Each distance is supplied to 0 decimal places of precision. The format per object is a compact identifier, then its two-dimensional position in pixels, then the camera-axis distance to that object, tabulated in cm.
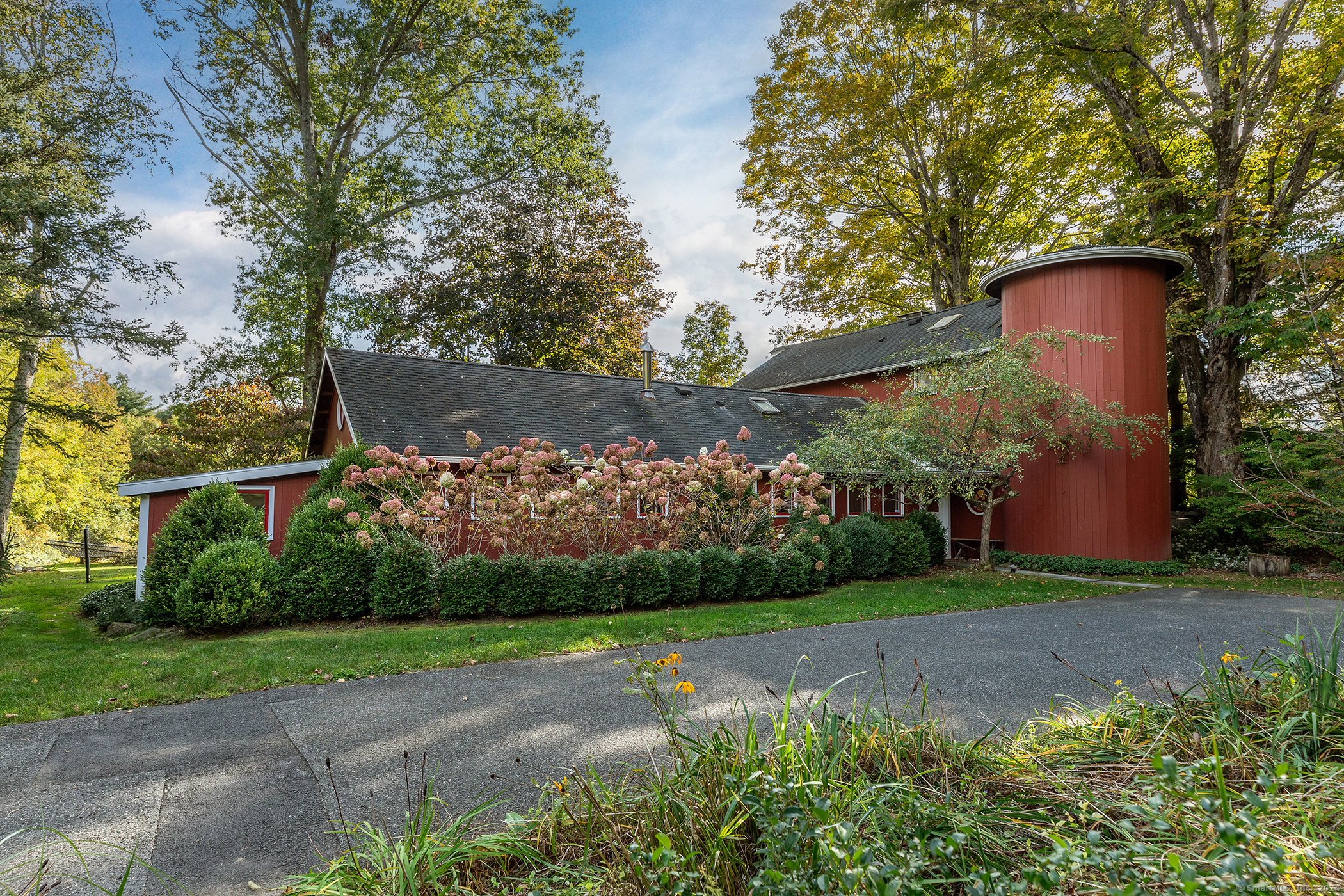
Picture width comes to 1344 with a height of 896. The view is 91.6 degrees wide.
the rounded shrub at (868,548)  1216
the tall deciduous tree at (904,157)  2059
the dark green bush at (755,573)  1024
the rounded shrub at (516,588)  889
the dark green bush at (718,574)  1002
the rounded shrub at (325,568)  888
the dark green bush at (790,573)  1048
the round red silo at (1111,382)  1320
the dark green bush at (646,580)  945
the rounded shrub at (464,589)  879
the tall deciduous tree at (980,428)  1247
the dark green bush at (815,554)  1102
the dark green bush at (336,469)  1002
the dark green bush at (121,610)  916
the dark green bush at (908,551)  1260
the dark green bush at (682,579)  977
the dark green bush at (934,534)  1373
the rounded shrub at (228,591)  815
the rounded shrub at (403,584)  888
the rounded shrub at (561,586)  895
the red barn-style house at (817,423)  1258
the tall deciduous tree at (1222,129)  1328
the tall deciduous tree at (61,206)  1087
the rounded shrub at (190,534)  862
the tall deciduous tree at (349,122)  1861
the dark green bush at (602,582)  909
